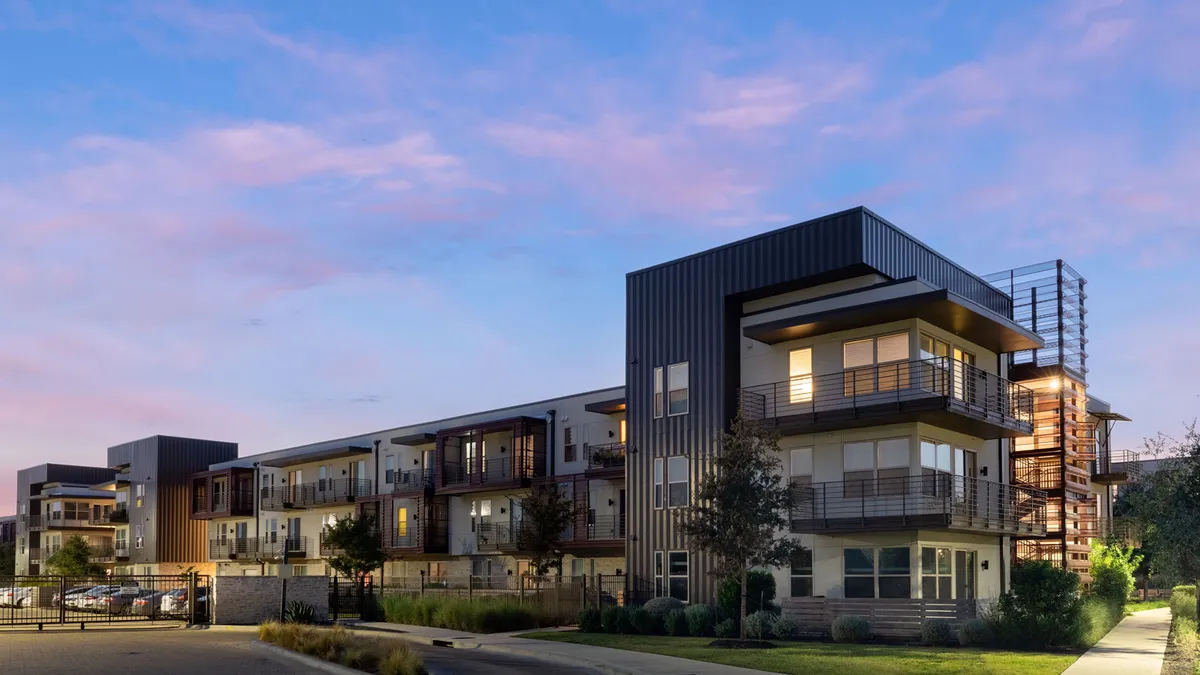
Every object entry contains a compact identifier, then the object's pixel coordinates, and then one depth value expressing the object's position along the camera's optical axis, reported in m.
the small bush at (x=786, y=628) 31.64
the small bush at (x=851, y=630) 30.45
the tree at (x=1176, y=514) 23.17
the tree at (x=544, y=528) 44.75
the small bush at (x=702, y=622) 33.34
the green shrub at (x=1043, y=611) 27.02
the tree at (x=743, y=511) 29.03
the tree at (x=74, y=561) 84.25
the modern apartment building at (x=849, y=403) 32.69
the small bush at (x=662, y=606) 34.94
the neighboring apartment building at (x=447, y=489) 48.75
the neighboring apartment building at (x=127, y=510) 81.50
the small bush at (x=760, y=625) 31.10
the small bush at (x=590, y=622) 35.98
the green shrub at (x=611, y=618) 35.16
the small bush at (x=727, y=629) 31.84
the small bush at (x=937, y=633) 28.89
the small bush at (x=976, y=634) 28.44
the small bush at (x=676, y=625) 33.91
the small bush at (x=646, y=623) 34.62
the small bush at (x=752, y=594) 33.44
